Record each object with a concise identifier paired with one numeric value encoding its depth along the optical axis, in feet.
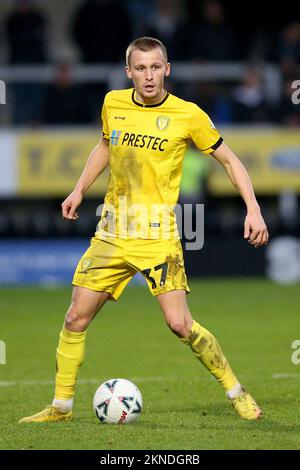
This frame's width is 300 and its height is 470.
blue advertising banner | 108.58
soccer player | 46.21
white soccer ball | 46.01
